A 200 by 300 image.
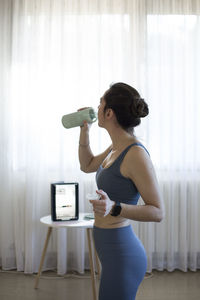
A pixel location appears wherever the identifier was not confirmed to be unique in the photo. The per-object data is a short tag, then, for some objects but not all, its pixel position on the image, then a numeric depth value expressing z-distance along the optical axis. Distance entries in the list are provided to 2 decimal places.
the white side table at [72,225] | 2.88
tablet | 3.08
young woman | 1.46
